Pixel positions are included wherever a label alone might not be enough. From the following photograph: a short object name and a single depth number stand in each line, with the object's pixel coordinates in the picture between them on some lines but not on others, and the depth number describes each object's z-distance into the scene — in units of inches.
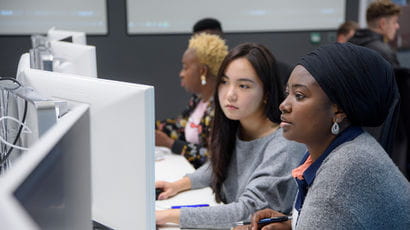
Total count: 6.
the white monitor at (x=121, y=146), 34.9
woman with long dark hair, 59.7
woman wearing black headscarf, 40.1
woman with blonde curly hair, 98.3
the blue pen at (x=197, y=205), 64.1
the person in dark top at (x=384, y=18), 137.7
